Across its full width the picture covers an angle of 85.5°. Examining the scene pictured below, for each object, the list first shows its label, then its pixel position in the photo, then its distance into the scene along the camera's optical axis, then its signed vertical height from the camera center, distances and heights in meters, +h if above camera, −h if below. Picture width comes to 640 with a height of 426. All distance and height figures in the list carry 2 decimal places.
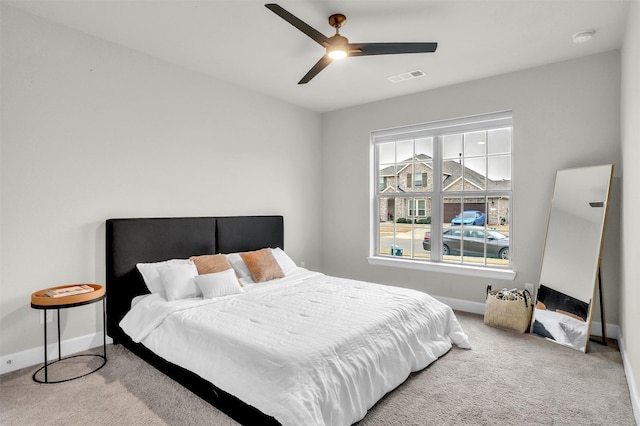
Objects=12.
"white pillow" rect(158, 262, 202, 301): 2.93 -0.62
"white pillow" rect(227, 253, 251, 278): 3.62 -0.59
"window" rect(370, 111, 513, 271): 4.02 +0.22
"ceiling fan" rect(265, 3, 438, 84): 2.45 +1.18
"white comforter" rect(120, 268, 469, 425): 1.81 -0.85
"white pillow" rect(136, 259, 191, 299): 3.05 -0.59
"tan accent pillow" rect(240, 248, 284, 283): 3.59 -0.59
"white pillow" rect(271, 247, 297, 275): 3.91 -0.59
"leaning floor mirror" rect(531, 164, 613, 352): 2.98 -0.43
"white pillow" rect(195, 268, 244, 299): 3.02 -0.66
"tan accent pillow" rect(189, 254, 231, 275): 3.21 -0.51
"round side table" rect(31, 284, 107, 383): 2.41 -0.65
